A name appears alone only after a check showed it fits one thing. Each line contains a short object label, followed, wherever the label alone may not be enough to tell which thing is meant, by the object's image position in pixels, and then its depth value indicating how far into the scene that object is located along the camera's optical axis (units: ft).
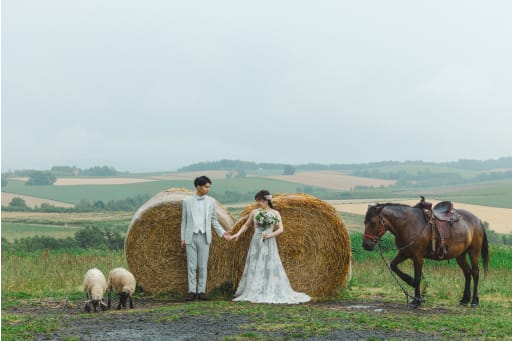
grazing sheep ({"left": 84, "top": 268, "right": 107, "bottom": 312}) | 37.58
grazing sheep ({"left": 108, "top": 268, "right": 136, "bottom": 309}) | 38.55
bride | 40.65
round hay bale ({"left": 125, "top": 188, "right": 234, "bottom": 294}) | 43.01
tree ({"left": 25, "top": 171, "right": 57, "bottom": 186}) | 160.56
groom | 41.24
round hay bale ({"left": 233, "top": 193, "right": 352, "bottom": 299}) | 42.50
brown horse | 39.96
